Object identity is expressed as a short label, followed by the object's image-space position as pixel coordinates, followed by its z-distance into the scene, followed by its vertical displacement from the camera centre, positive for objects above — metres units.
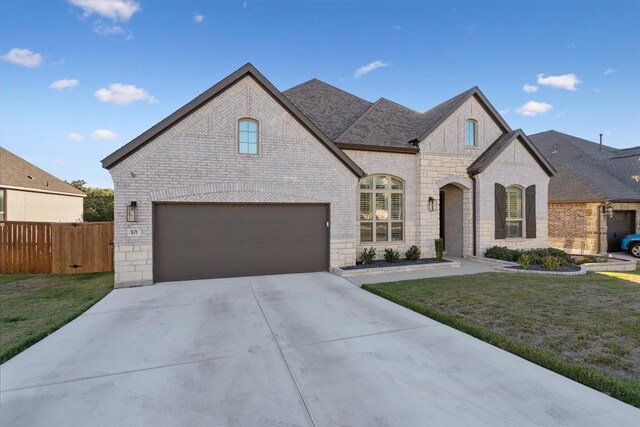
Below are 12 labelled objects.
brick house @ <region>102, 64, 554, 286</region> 7.92 +1.00
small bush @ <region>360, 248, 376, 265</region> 10.00 -1.48
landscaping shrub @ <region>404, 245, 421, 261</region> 10.82 -1.52
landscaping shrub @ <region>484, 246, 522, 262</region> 10.80 -1.55
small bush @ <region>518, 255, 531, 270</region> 9.63 -1.65
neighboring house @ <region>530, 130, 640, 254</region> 14.50 +0.59
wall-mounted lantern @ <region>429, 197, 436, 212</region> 11.35 +0.40
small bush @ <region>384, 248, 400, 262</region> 10.40 -1.53
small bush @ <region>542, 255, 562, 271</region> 9.45 -1.66
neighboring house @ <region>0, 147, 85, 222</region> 14.87 +1.28
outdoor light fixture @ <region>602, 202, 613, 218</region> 14.28 +0.17
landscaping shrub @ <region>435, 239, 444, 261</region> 10.81 -1.37
